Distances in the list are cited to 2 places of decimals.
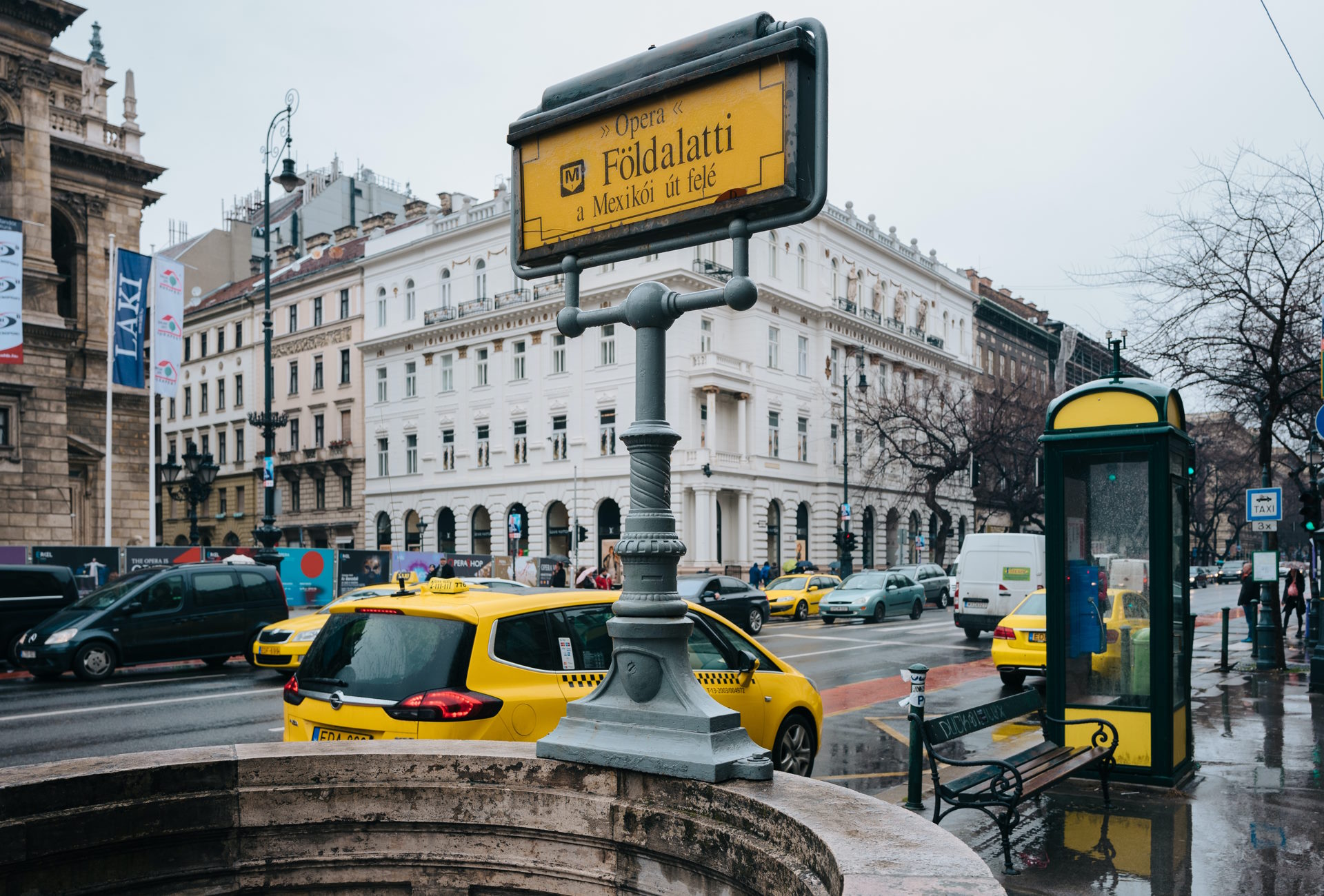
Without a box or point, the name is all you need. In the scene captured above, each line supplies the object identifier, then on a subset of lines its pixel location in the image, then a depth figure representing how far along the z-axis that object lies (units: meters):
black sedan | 25.44
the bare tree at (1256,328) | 15.50
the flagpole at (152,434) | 31.66
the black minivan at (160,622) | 16.20
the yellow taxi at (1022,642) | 15.02
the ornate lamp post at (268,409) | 27.12
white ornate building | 47.56
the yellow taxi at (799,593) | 33.22
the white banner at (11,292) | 27.27
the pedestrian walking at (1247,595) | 21.31
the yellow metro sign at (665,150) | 3.49
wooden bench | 6.27
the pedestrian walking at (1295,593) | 22.75
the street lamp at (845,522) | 44.53
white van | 23.91
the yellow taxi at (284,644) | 15.78
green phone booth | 8.20
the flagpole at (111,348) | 31.19
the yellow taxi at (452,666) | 6.35
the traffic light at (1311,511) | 16.34
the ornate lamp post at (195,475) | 30.19
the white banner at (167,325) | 31.89
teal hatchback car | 30.23
